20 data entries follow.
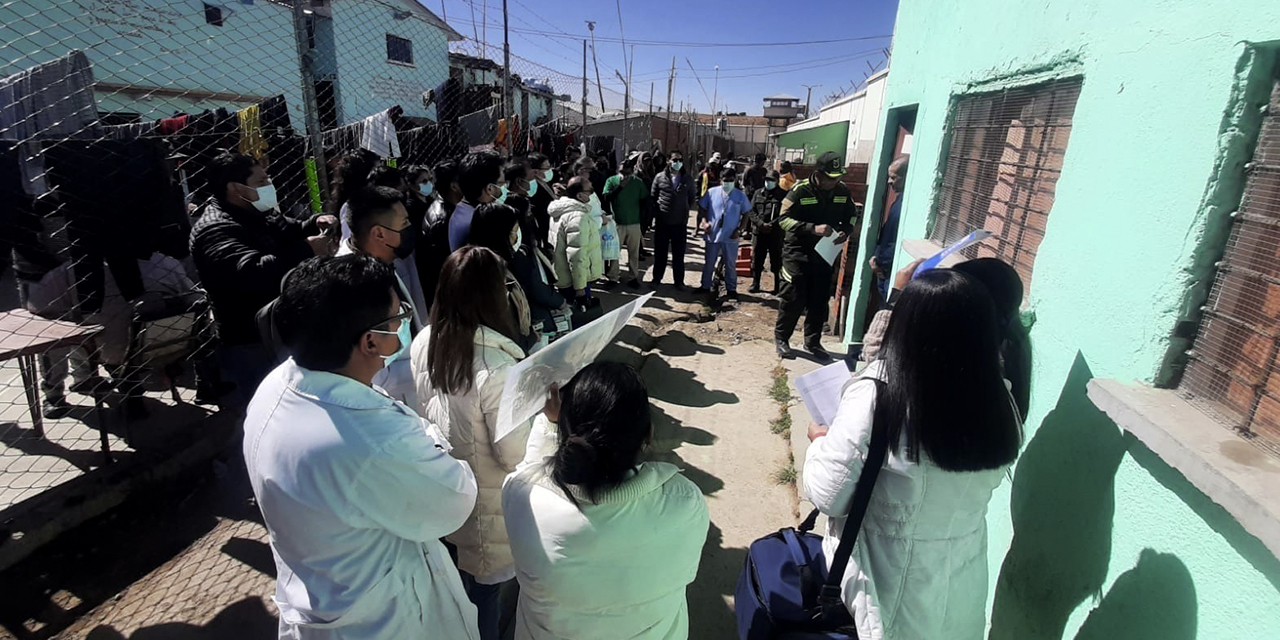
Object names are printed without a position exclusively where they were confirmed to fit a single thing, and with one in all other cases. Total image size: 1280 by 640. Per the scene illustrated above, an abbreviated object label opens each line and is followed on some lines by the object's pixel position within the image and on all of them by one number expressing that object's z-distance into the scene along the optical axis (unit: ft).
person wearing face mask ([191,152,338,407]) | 8.30
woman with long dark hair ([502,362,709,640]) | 4.08
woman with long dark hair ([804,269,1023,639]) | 4.28
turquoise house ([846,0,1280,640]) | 3.89
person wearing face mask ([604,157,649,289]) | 24.66
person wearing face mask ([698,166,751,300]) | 22.25
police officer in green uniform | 16.60
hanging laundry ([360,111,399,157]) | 18.10
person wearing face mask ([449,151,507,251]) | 11.12
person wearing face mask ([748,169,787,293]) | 24.32
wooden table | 8.30
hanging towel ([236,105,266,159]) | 14.66
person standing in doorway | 13.84
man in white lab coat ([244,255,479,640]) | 3.87
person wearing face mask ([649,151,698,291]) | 24.03
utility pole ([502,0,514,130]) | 17.95
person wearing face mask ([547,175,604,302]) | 16.57
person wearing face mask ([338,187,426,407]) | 8.18
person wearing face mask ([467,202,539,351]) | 8.87
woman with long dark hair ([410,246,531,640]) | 6.11
